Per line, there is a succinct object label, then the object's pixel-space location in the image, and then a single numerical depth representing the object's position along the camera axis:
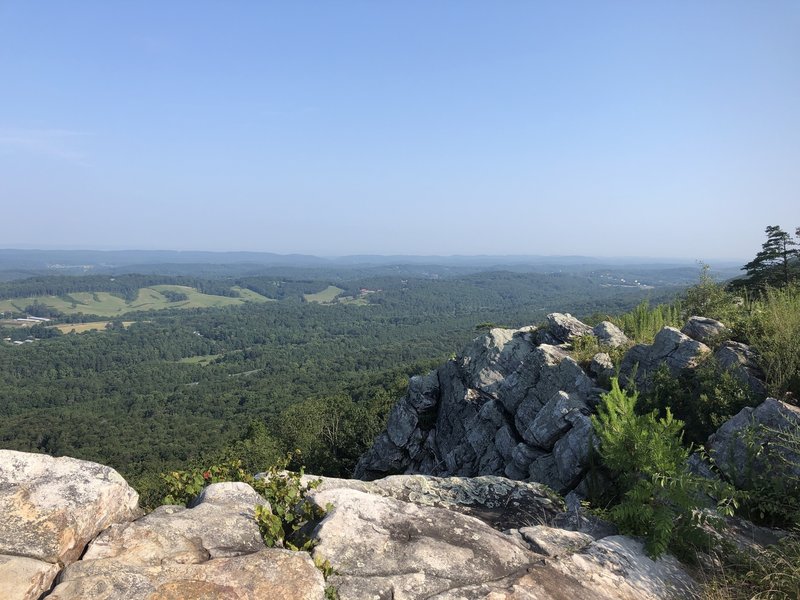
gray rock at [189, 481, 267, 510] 4.86
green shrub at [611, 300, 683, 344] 12.88
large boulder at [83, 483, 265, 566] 3.70
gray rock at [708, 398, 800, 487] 5.43
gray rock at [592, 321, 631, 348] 13.47
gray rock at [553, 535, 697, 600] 4.12
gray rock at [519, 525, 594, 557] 4.66
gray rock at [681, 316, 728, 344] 9.88
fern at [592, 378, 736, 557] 4.50
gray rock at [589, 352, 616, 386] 11.51
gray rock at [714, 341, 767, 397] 7.65
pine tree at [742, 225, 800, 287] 22.06
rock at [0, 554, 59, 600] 3.07
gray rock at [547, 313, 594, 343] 15.83
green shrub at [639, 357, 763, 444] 7.40
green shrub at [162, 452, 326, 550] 4.33
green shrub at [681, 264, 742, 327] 11.57
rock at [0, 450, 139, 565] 3.57
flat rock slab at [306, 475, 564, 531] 6.20
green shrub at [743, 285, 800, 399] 7.32
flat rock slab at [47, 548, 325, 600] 3.12
